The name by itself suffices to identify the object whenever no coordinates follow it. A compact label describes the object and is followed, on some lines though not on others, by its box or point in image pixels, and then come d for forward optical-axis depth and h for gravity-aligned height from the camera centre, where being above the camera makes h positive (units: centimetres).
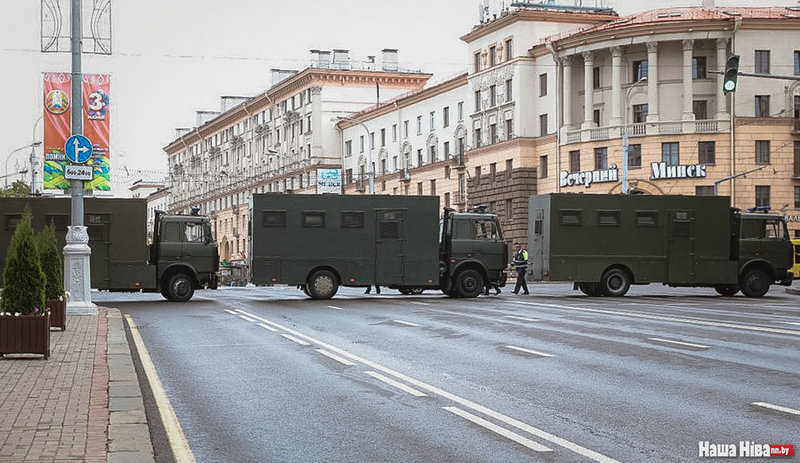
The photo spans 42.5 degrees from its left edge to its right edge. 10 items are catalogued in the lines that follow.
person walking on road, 3766 -75
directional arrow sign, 2267 +212
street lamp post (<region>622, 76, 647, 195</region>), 5398 +443
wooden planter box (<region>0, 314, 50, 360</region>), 1368 -121
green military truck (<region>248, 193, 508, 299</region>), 3141 +7
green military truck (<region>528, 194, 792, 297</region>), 3319 +11
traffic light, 2528 +426
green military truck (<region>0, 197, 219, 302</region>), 3053 +10
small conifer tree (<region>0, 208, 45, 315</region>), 1394 -46
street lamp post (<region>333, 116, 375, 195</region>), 7474 +620
